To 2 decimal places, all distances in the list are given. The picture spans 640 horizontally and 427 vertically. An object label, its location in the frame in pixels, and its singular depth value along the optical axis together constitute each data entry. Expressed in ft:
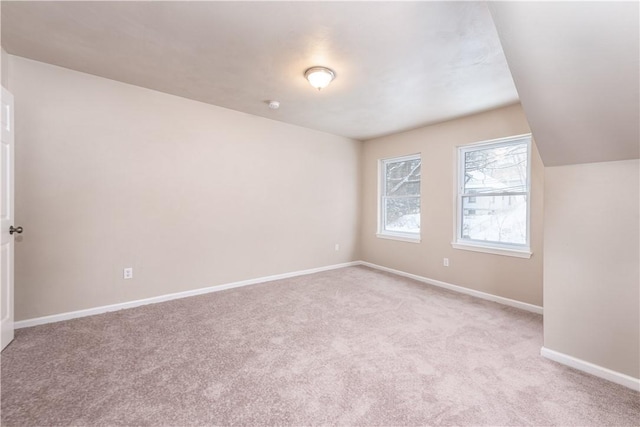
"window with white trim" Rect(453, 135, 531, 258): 10.91
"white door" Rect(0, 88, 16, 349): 7.11
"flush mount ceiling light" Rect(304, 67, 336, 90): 8.32
